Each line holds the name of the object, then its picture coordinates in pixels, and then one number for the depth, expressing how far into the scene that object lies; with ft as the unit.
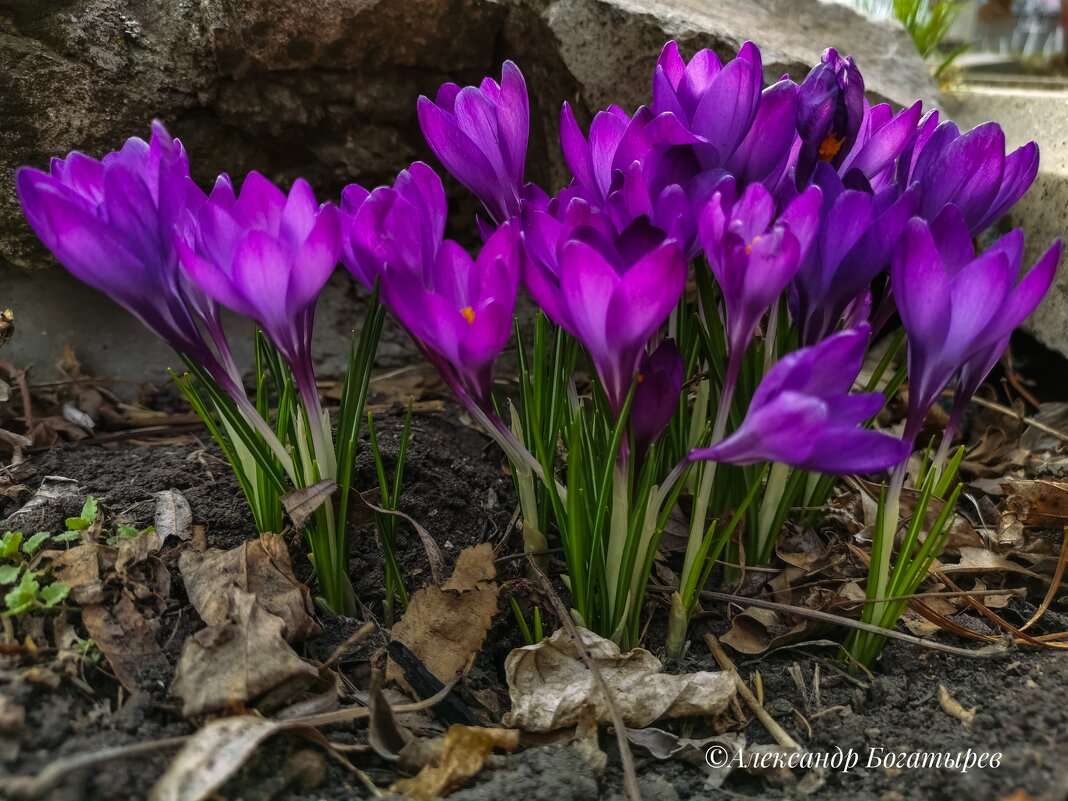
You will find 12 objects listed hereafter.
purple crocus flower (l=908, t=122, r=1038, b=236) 0.73
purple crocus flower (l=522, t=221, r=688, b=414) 0.59
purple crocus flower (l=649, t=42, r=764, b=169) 0.69
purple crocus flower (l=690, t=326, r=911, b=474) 0.54
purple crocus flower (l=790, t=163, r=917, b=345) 0.67
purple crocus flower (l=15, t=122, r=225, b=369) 0.62
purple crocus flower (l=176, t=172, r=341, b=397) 0.65
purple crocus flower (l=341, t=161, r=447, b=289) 0.67
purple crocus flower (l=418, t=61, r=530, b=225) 0.79
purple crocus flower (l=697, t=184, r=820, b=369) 0.59
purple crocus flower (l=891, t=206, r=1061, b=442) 0.63
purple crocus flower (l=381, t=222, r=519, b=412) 0.64
